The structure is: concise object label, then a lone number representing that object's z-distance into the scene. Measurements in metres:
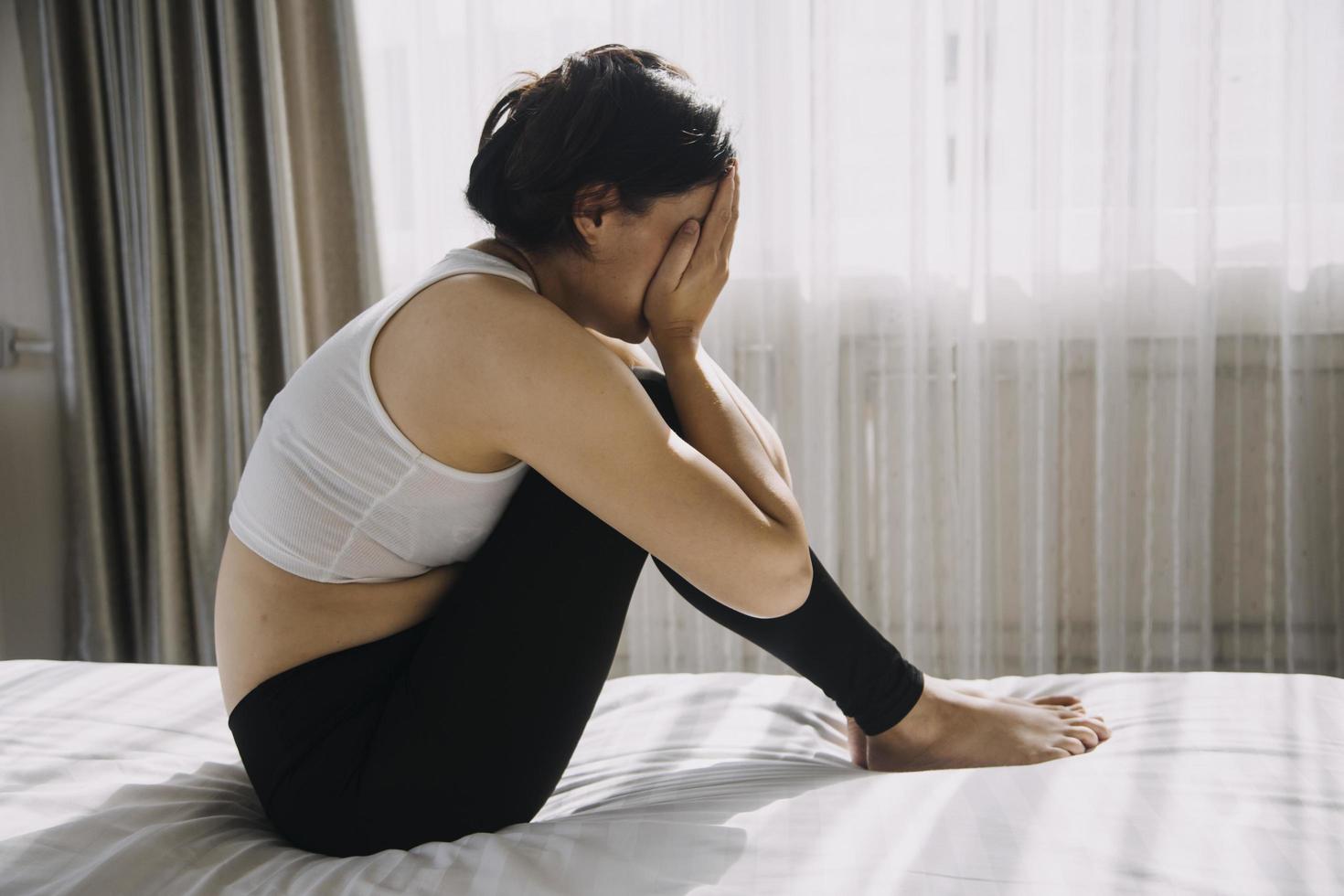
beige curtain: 2.23
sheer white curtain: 1.96
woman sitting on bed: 0.90
